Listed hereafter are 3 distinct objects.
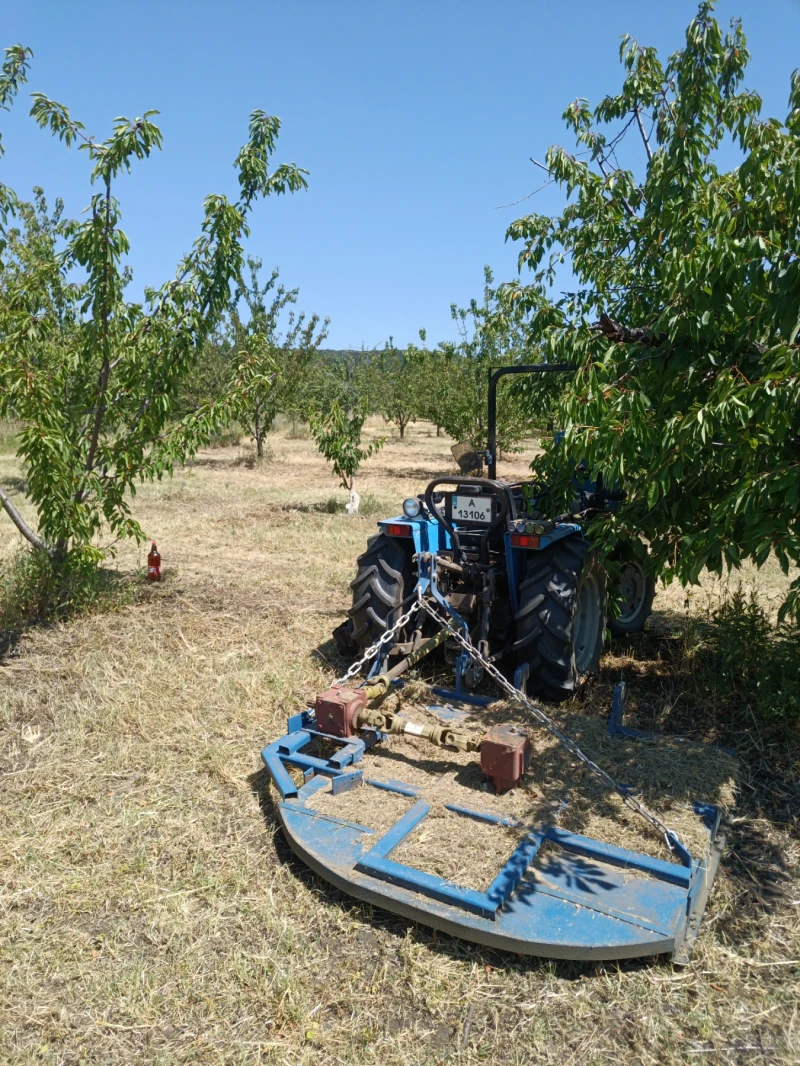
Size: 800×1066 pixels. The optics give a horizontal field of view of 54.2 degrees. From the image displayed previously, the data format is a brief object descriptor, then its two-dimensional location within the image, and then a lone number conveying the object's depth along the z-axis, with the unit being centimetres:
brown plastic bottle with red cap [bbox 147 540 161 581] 761
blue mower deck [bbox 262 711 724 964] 262
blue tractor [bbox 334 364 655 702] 449
